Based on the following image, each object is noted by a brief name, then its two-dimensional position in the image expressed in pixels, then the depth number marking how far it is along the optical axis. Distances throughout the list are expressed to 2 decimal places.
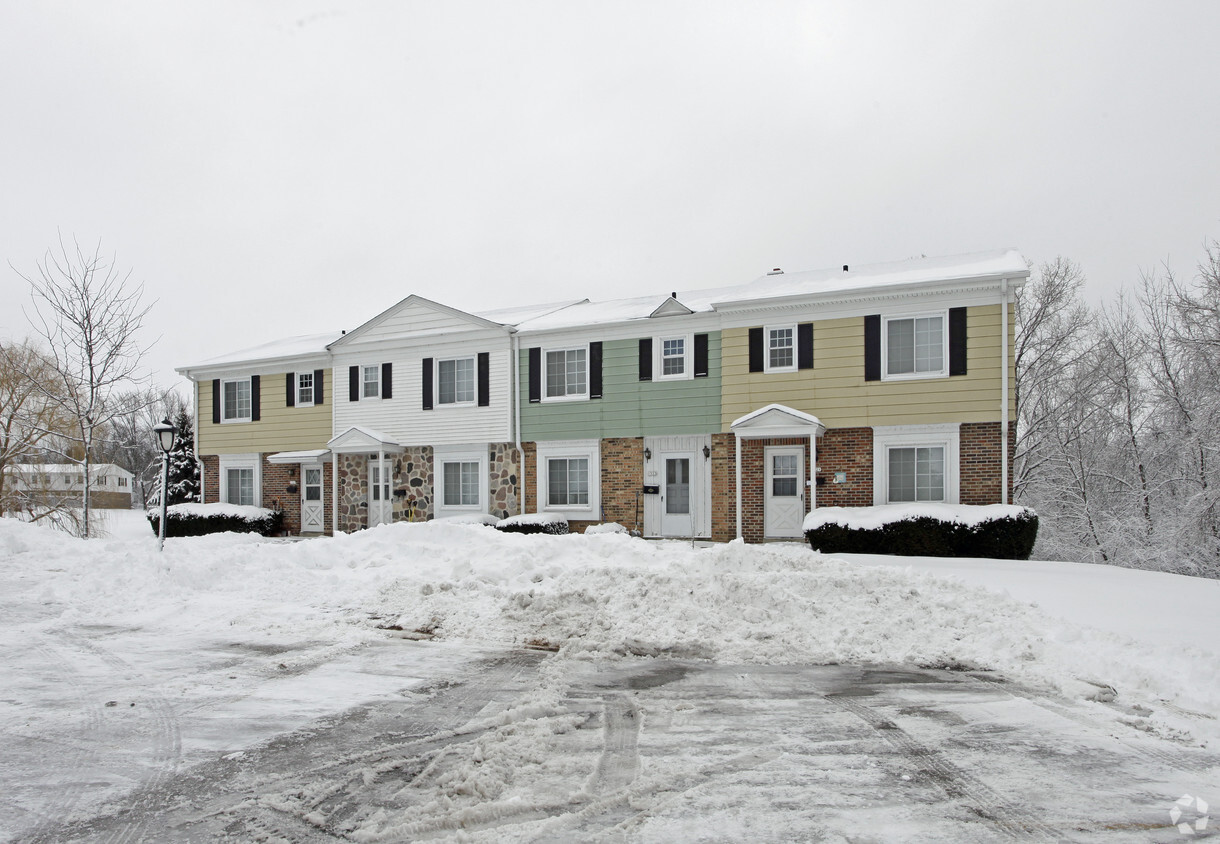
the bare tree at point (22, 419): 22.20
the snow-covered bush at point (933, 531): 14.46
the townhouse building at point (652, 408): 16.22
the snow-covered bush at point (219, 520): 22.69
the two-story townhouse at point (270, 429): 23.20
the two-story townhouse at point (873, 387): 15.84
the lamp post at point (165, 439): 13.41
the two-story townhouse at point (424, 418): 20.67
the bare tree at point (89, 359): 19.31
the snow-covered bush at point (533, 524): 18.78
